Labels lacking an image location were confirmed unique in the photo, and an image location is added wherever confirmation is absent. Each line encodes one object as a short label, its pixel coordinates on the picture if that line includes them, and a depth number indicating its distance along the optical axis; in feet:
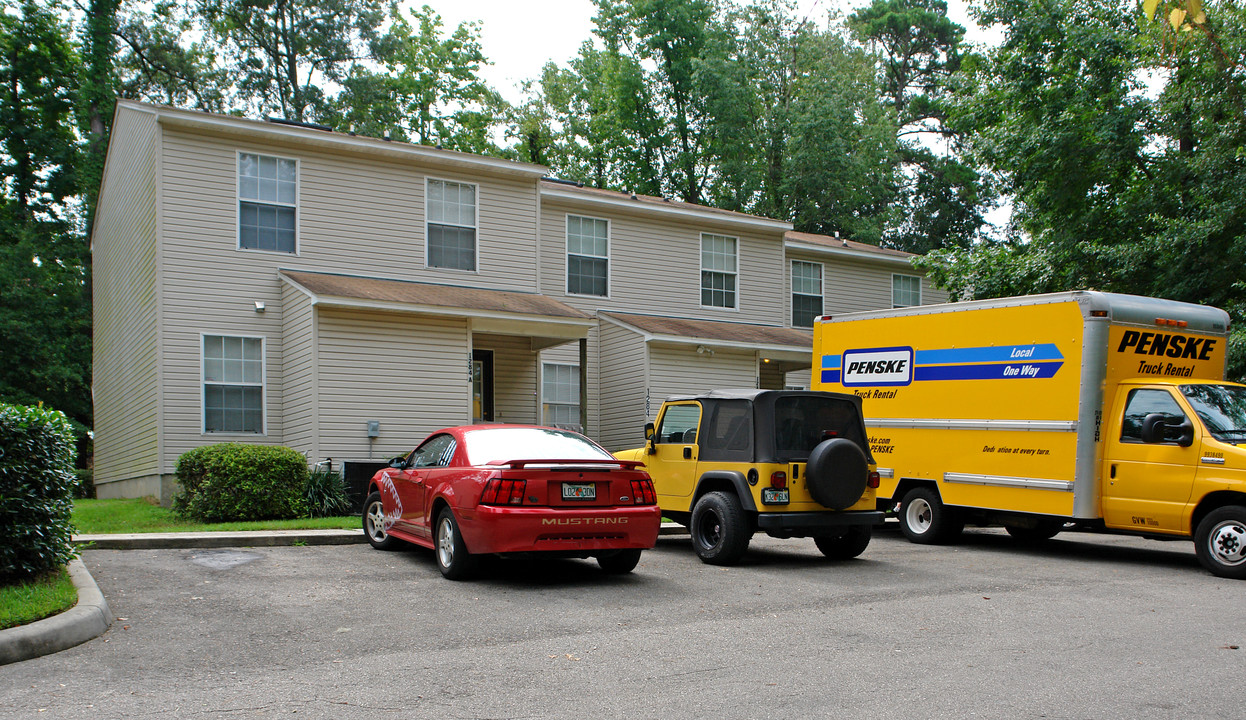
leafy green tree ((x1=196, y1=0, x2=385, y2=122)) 124.47
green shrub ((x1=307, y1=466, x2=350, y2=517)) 46.26
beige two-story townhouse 52.95
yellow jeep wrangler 32.50
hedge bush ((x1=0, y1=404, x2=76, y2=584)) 23.48
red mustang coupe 26.96
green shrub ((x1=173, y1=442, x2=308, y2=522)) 43.04
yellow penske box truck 33.63
